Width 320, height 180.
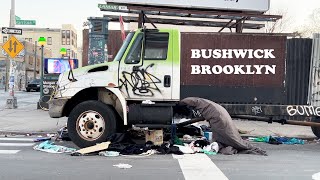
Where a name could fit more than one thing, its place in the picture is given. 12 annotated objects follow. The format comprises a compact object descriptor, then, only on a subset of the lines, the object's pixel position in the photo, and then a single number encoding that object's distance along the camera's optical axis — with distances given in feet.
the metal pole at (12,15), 64.08
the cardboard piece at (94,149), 27.45
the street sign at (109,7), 40.13
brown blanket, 28.45
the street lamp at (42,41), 64.34
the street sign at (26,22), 62.39
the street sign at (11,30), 57.92
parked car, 151.55
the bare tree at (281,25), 116.86
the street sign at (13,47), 58.29
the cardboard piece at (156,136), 29.78
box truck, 28.96
